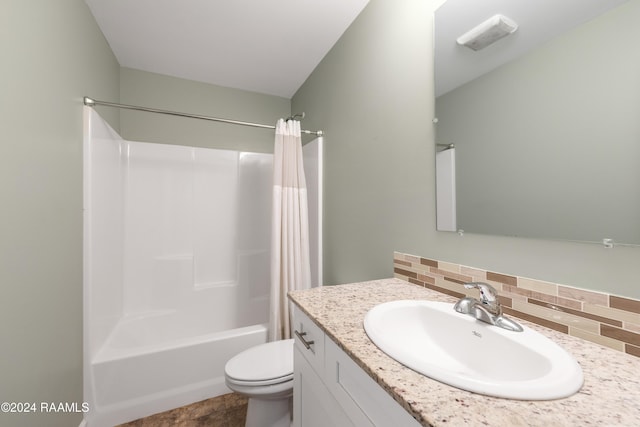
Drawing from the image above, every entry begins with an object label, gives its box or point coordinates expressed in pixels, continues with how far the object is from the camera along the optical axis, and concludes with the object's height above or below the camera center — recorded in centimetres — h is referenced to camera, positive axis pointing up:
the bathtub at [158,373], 140 -93
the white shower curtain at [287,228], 172 -8
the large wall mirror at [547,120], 60 +28
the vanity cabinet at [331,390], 52 -45
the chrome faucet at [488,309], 68 -27
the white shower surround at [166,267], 143 -41
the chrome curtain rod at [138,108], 140 +68
